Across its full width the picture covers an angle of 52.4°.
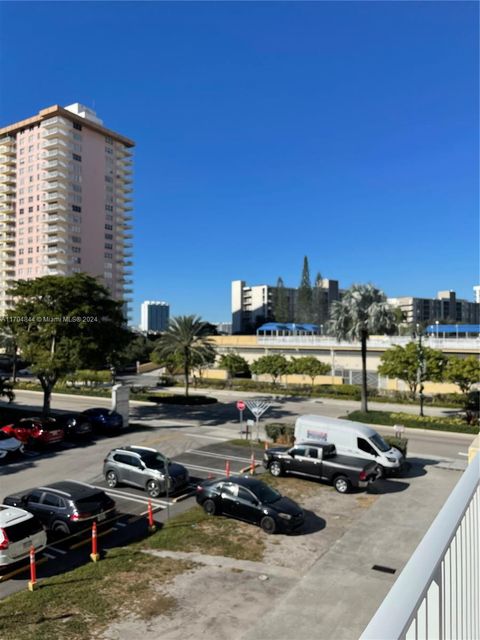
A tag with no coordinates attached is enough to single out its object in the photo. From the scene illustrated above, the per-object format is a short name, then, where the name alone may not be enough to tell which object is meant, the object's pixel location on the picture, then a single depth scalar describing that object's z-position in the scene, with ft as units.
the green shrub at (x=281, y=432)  88.17
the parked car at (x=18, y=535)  38.24
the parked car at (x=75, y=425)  91.30
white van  65.92
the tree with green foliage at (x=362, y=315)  102.53
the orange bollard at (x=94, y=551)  40.06
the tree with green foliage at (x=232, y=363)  177.99
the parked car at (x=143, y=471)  58.08
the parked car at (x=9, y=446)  76.33
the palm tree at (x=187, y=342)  140.87
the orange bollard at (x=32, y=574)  35.58
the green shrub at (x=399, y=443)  74.59
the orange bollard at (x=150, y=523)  47.01
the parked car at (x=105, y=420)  96.99
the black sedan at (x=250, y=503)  46.03
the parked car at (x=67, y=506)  44.65
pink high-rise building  341.82
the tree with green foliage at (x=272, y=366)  167.63
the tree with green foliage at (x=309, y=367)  164.14
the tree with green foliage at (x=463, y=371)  112.68
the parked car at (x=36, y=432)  85.66
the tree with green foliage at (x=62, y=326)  98.12
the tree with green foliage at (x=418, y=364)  119.44
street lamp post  118.83
